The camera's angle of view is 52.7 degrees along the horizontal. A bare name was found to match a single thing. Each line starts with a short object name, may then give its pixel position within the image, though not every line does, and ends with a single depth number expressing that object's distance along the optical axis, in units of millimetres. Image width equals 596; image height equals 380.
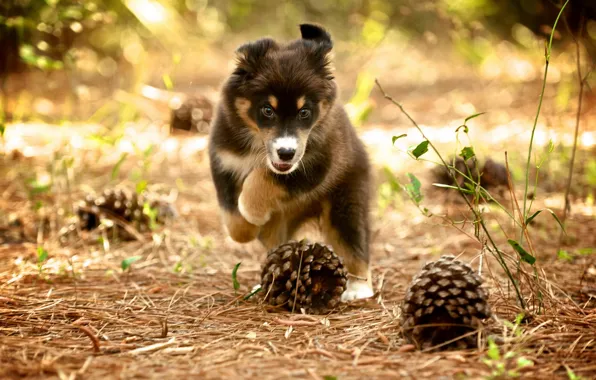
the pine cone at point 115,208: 5176
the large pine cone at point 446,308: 2730
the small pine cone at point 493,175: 6039
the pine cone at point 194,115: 8773
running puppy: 3765
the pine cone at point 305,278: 3521
